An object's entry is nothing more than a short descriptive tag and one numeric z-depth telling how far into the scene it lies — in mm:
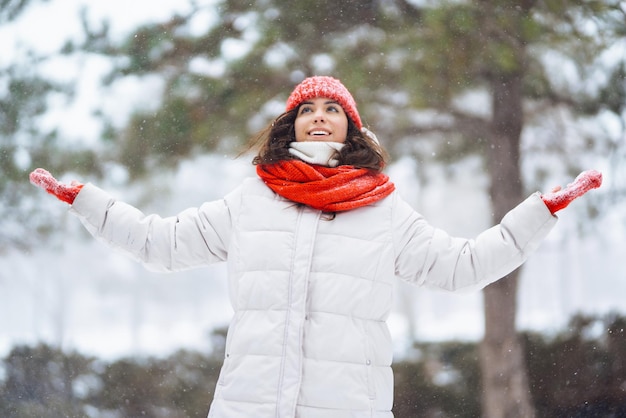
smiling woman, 5269
